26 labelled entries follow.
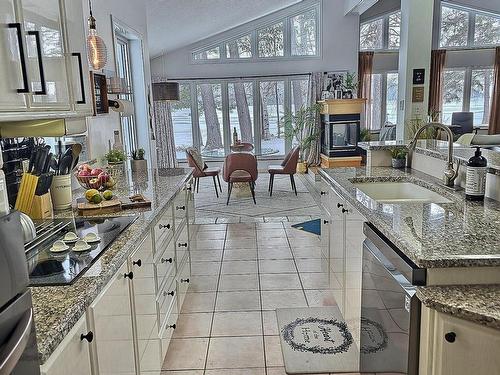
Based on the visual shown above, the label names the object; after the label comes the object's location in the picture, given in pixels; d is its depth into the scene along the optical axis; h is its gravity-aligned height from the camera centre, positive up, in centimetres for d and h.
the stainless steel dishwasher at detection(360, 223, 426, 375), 142 -77
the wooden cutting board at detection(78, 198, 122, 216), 215 -49
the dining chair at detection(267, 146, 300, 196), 695 -99
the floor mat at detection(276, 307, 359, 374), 238 -141
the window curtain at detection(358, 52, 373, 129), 994 +59
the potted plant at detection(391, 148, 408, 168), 314 -42
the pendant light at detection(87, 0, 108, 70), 282 +38
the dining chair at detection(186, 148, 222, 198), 676 -93
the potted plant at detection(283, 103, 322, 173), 947 -56
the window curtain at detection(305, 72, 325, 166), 960 -32
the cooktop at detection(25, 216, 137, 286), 134 -50
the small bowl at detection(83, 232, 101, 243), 165 -48
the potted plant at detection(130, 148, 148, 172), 349 -44
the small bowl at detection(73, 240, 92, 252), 156 -48
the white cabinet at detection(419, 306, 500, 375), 120 -70
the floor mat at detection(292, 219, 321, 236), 495 -143
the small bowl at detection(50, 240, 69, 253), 154 -48
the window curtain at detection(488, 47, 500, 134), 1006 -18
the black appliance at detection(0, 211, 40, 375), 69 -33
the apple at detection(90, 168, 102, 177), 255 -37
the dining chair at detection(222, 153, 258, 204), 641 -93
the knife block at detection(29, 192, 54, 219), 196 -44
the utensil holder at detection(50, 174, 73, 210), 221 -41
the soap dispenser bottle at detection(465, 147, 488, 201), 196 -37
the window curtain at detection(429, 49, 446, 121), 1005 +44
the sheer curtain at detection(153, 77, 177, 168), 957 -61
